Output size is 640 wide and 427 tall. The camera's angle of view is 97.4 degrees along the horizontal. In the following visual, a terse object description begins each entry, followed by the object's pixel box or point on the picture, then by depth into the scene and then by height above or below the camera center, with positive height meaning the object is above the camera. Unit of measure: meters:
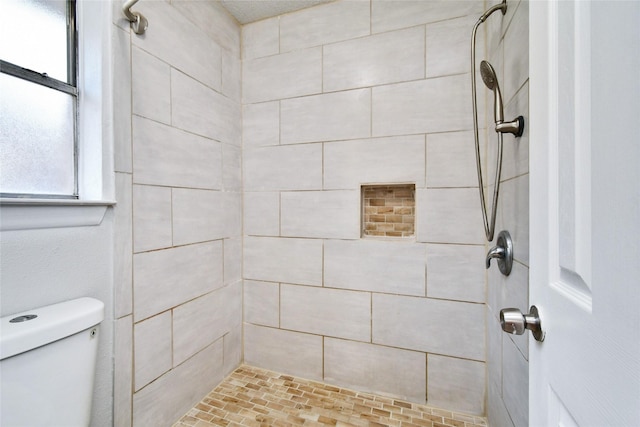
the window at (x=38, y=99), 0.86 +0.38
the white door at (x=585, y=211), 0.28 +0.00
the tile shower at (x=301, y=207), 1.19 +0.02
